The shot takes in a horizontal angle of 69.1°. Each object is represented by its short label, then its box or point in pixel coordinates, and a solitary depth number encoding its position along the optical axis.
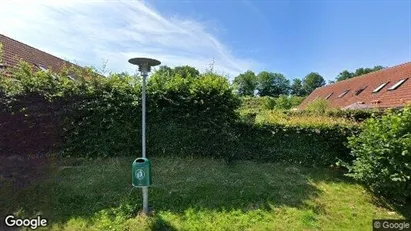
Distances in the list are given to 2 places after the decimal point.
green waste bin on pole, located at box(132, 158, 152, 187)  5.08
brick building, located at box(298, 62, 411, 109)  15.78
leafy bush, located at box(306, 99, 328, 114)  17.57
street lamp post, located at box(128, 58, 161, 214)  5.15
